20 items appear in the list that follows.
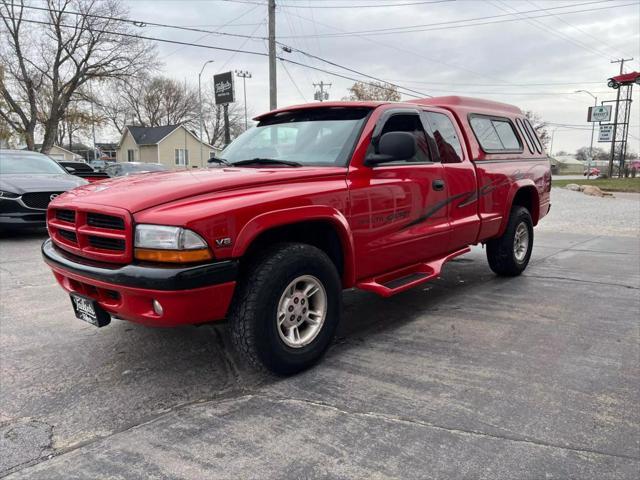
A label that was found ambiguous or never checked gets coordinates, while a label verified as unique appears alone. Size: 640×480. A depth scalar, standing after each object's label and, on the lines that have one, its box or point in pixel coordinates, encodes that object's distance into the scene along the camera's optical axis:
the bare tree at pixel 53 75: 34.00
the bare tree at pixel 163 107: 66.75
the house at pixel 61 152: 60.59
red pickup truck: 2.71
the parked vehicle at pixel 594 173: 60.11
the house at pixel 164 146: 52.41
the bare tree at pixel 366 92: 47.31
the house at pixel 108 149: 79.06
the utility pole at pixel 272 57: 18.84
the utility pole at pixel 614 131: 44.09
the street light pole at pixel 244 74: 56.55
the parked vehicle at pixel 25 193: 7.96
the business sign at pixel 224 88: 25.56
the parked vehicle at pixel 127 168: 18.04
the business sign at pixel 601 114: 43.56
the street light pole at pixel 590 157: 50.97
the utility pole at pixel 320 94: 47.41
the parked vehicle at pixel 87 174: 10.84
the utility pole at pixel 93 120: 37.04
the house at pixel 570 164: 104.18
